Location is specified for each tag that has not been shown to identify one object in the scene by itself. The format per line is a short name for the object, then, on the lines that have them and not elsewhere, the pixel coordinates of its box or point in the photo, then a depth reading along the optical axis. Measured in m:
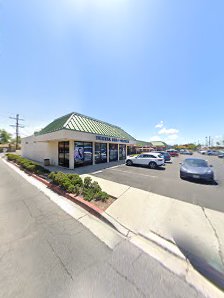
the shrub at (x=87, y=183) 6.34
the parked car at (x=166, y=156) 19.80
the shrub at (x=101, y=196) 5.44
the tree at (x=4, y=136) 62.69
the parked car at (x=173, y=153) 32.43
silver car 8.43
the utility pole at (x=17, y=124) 36.58
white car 13.58
